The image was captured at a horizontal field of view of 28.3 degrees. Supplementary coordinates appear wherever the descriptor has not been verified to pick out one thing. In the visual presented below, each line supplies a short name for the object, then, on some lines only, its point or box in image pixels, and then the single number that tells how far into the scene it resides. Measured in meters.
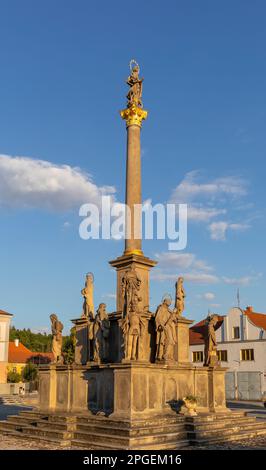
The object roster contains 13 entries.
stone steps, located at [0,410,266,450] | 13.78
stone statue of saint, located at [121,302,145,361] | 15.98
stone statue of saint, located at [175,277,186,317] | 19.93
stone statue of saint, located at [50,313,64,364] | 20.31
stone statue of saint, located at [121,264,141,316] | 16.58
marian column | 19.11
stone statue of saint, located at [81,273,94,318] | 20.33
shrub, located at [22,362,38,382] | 63.22
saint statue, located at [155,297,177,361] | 17.75
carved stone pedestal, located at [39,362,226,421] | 15.43
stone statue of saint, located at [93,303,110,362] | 18.27
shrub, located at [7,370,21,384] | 62.28
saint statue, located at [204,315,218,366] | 20.11
